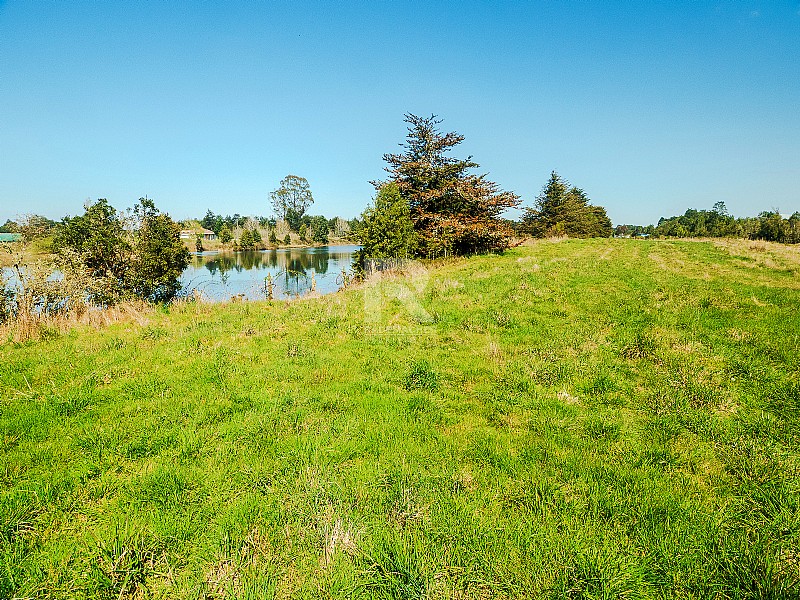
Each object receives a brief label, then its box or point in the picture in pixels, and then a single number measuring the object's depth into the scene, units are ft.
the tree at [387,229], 67.21
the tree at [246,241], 240.53
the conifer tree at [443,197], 81.10
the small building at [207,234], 287.36
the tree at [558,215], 157.79
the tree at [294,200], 307.99
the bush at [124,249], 48.44
